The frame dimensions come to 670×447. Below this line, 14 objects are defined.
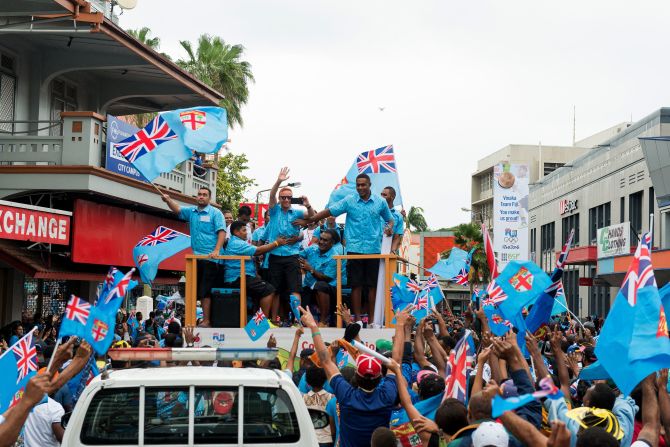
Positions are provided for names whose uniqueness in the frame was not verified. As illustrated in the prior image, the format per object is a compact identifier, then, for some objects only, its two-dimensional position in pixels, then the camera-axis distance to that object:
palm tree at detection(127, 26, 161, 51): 44.59
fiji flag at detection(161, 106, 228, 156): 14.27
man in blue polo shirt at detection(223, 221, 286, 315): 11.93
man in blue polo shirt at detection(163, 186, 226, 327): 11.93
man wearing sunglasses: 12.09
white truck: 6.18
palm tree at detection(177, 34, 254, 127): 46.50
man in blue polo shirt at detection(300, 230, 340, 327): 12.46
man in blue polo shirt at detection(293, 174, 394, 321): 11.73
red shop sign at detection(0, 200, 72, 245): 16.56
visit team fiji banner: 36.84
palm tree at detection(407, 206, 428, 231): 128.62
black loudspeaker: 11.76
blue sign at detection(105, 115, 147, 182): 20.14
